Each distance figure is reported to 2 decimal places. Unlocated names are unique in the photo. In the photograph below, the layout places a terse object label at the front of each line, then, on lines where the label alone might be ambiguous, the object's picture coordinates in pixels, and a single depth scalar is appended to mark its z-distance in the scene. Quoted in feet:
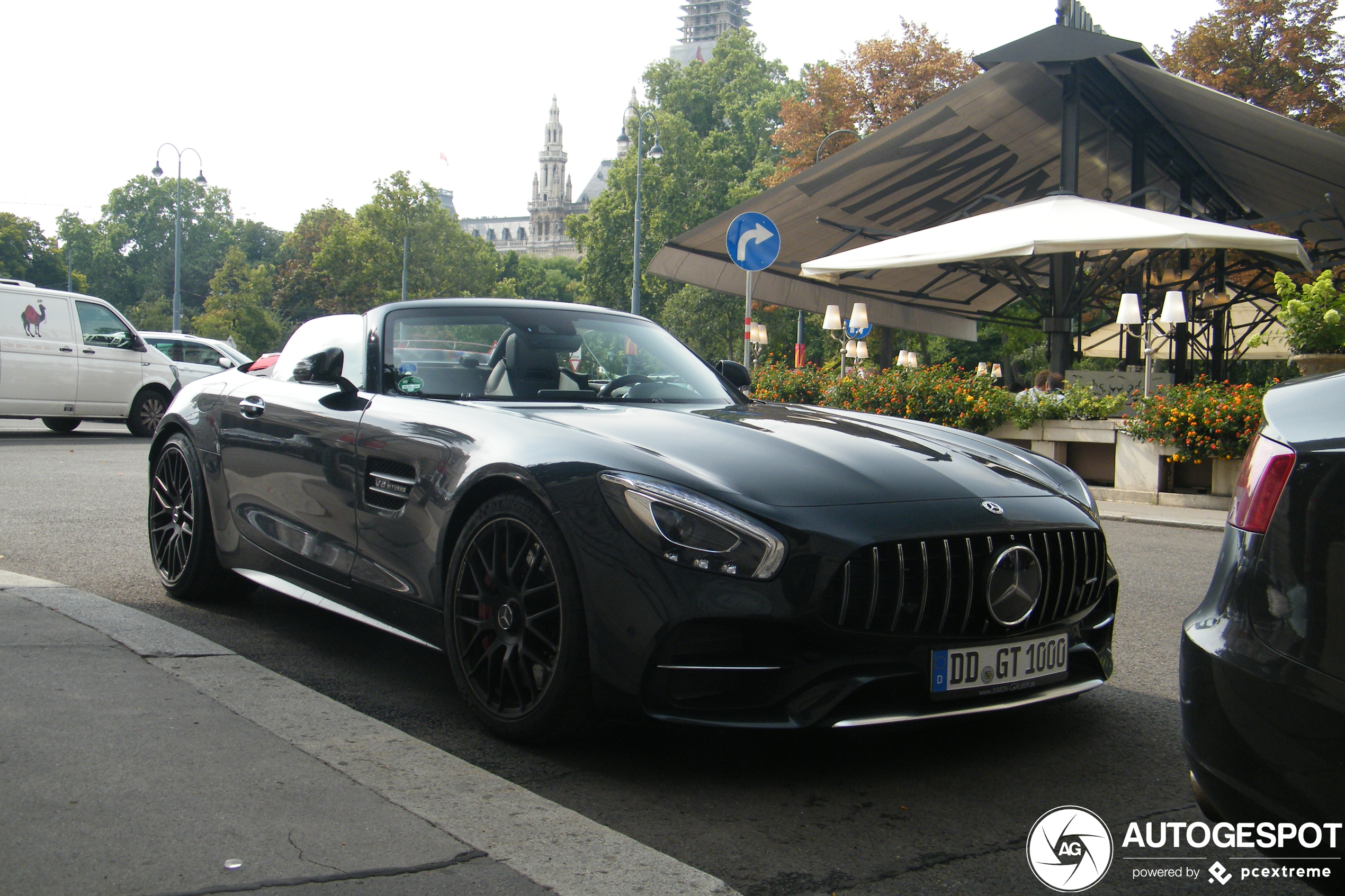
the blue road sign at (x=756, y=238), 40.24
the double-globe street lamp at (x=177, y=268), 140.77
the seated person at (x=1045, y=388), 43.16
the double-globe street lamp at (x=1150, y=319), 55.26
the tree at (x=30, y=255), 280.31
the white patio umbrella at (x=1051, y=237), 42.57
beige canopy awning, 58.03
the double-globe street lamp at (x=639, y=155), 143.13
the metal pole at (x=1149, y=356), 47.29
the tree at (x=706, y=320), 157.89
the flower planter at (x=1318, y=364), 37.83
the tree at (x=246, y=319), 238.89
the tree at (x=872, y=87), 118.83
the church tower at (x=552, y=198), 636.89
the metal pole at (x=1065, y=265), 57.11
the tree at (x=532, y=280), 336.10
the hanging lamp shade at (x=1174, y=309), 55.26
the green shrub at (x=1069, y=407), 41.60
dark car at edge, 6.48
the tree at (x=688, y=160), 204.54
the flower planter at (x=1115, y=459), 37.27
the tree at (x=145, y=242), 354.54
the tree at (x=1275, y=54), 96.22
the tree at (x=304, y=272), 281.33
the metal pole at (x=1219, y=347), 76.48
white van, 52.75
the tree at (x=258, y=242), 391.04
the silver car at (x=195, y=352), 68.90
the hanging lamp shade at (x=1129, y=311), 57.93
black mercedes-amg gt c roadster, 9.87
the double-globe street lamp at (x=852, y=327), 66.08
